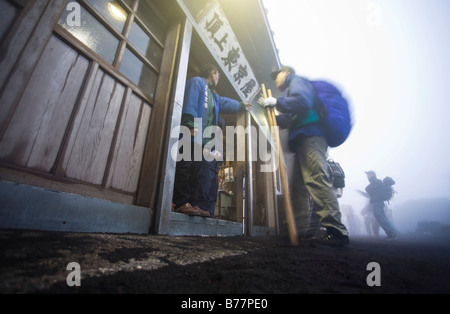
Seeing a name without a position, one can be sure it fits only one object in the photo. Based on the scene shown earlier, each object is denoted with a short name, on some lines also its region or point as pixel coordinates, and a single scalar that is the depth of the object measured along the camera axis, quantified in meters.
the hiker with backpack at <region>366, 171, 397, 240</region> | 6.60
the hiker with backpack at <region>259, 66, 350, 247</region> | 2.00
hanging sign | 2.90
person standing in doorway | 2.25
